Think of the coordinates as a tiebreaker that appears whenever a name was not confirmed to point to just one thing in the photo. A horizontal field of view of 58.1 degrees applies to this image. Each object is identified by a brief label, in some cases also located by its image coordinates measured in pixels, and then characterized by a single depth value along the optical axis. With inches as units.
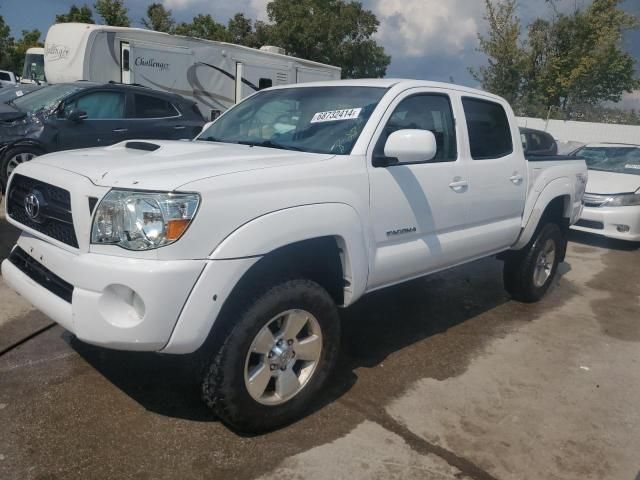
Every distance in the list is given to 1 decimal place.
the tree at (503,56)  1086.4
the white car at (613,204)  320.8
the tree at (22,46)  1441.9
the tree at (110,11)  1134.4
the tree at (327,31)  1285.7
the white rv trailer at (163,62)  450.0
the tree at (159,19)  1291.8
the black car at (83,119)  294.8
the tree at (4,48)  1391.5
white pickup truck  97.3
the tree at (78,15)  1224.2
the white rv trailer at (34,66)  816.3
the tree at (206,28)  1407.5
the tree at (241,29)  1438.2
